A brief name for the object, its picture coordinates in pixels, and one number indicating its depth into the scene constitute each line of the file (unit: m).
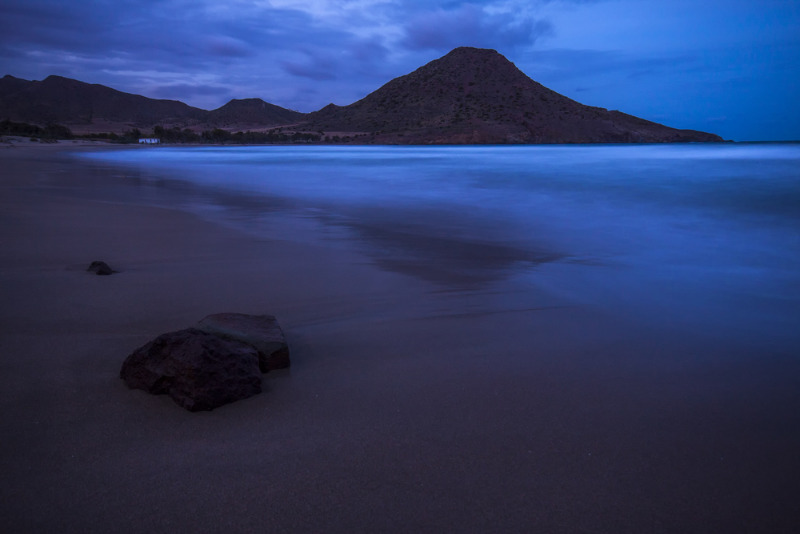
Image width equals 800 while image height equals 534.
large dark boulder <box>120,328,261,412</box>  2.14
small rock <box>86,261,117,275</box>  4.03
